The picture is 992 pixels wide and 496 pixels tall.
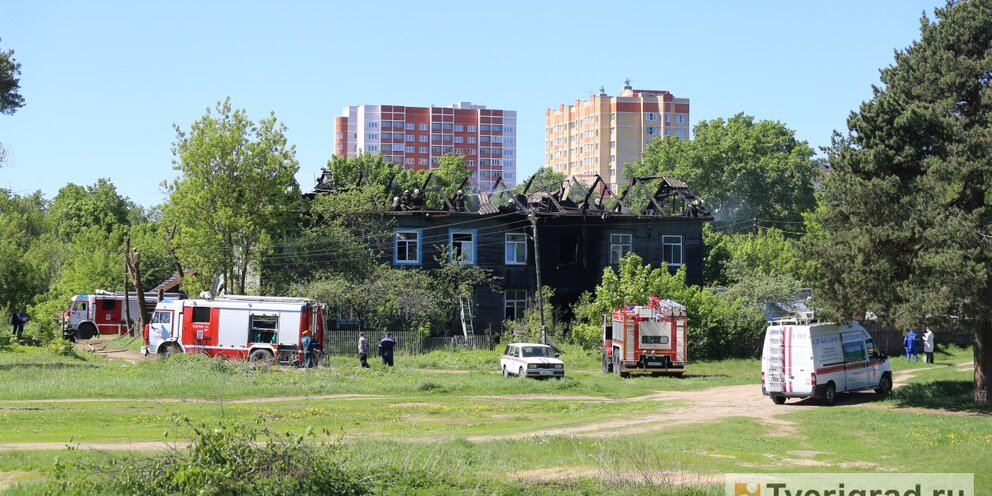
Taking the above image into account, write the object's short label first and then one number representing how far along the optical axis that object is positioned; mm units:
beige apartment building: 187500
